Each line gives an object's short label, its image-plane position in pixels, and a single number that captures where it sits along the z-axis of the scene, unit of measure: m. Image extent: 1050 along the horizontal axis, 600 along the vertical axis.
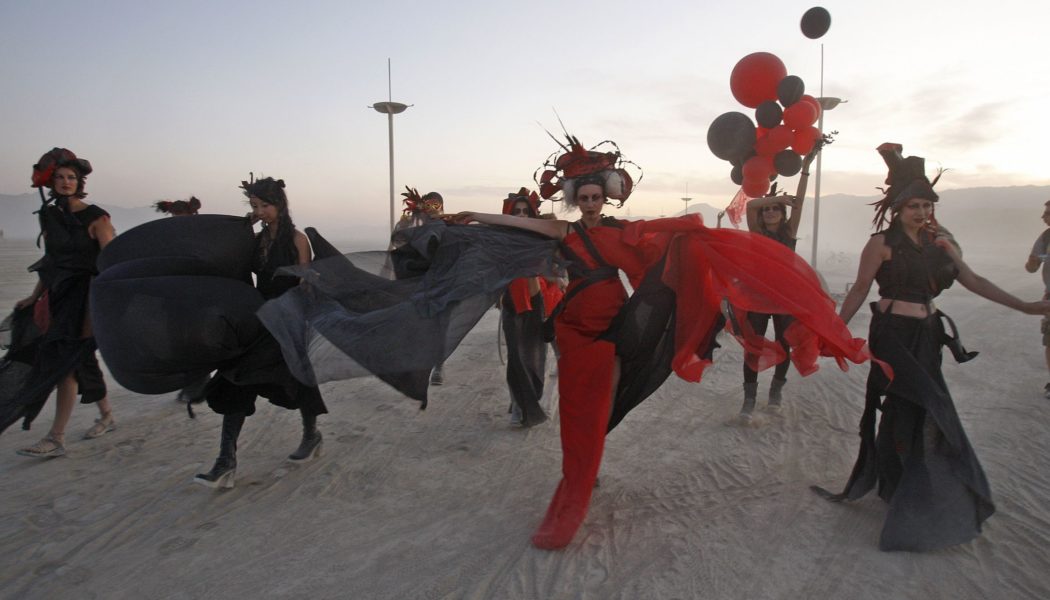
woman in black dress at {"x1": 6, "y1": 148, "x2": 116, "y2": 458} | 4.58
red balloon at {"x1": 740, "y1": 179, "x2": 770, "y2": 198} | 6.15
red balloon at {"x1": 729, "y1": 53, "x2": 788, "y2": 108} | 6.02
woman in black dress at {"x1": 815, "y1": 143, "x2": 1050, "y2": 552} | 3.45
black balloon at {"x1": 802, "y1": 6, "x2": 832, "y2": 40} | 6.07
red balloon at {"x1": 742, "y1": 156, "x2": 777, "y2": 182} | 6.11
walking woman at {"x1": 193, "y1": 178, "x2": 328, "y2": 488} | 4.19
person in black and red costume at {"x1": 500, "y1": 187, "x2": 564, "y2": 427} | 5.55
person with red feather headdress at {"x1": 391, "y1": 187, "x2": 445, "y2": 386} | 6.16
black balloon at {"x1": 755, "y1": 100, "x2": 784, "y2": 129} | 5.94
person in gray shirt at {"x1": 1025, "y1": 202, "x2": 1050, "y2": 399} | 6.57
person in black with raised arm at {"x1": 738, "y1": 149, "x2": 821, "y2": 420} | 5.53
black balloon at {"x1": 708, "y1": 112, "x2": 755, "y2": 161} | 5.98
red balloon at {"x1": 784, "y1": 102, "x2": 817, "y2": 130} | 5.81
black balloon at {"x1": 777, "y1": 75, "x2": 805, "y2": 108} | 5.86
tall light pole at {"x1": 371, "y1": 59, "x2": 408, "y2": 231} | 16.55
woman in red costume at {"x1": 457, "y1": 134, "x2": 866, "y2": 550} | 3.56
